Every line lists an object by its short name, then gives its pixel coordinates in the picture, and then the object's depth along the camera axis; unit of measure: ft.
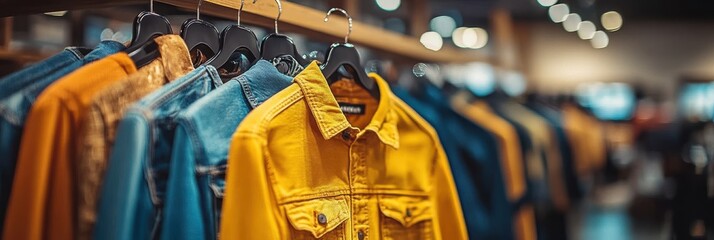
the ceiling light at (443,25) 27.45
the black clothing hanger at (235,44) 4.93
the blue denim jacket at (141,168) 3.82
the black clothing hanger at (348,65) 5.43
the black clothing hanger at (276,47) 5.39
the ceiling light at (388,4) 20.06
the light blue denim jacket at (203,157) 4.03
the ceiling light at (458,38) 29.86
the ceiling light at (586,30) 25.43
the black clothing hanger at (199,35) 4.85
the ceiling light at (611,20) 24.36
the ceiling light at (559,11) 22.41
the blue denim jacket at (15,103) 4.00
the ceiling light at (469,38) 30.11
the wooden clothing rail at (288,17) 5.07
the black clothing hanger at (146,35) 4.53
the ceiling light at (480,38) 30.37
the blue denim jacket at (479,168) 8.68
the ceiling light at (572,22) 23.93
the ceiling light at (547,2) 21.89
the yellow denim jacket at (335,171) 4.35
